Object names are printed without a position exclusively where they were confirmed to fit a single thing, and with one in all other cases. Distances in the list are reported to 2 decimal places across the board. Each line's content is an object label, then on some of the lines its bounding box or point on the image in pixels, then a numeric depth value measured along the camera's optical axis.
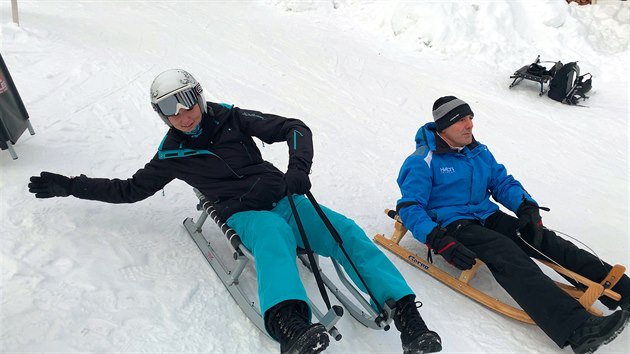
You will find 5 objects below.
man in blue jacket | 2.72
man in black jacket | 2.34
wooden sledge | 2.86
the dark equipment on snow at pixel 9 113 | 3.73
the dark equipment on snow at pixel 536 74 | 8.18
